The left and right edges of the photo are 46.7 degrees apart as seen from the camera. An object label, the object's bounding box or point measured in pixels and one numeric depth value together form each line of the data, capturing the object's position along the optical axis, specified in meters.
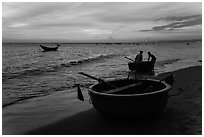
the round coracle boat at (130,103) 5.17
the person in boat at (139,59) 14.86
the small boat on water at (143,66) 16.41
